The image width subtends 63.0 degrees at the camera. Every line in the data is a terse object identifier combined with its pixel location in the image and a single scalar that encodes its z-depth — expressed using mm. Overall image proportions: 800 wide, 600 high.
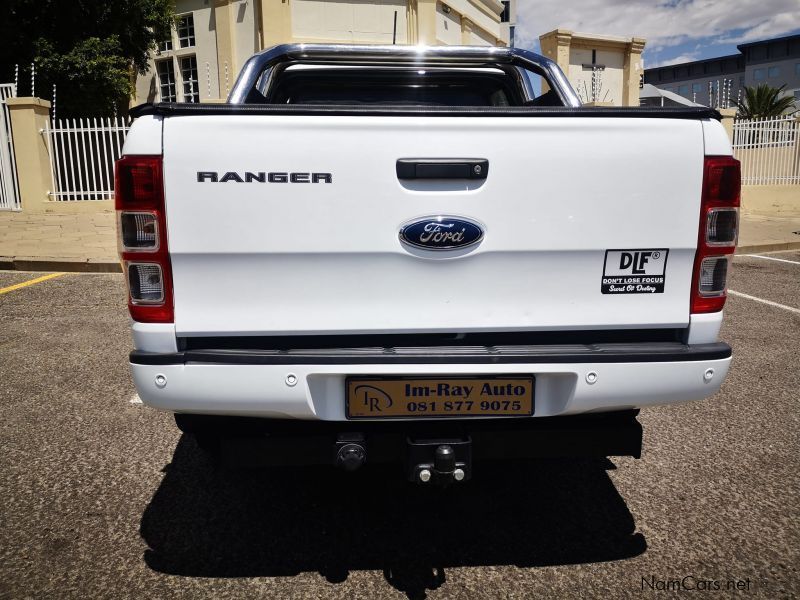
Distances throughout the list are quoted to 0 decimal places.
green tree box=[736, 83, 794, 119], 44562
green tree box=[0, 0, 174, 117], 19500
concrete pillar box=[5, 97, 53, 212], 12562
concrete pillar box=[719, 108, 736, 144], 16547
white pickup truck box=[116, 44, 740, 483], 2039
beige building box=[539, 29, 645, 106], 32062
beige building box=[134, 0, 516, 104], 25375
